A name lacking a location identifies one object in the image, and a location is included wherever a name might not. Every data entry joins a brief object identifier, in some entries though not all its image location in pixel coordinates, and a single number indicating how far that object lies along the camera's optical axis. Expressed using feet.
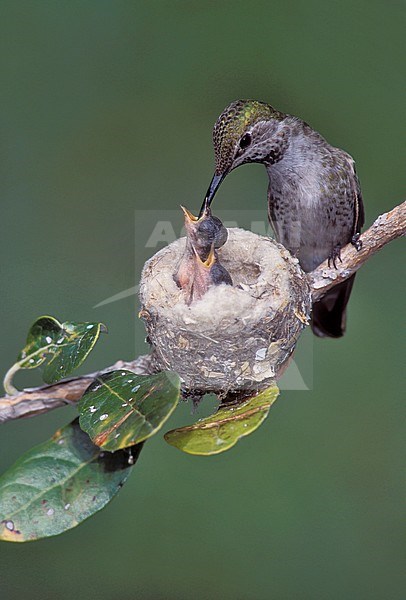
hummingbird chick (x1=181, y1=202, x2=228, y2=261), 7.57
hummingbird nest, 7.48
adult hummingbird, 7.66
